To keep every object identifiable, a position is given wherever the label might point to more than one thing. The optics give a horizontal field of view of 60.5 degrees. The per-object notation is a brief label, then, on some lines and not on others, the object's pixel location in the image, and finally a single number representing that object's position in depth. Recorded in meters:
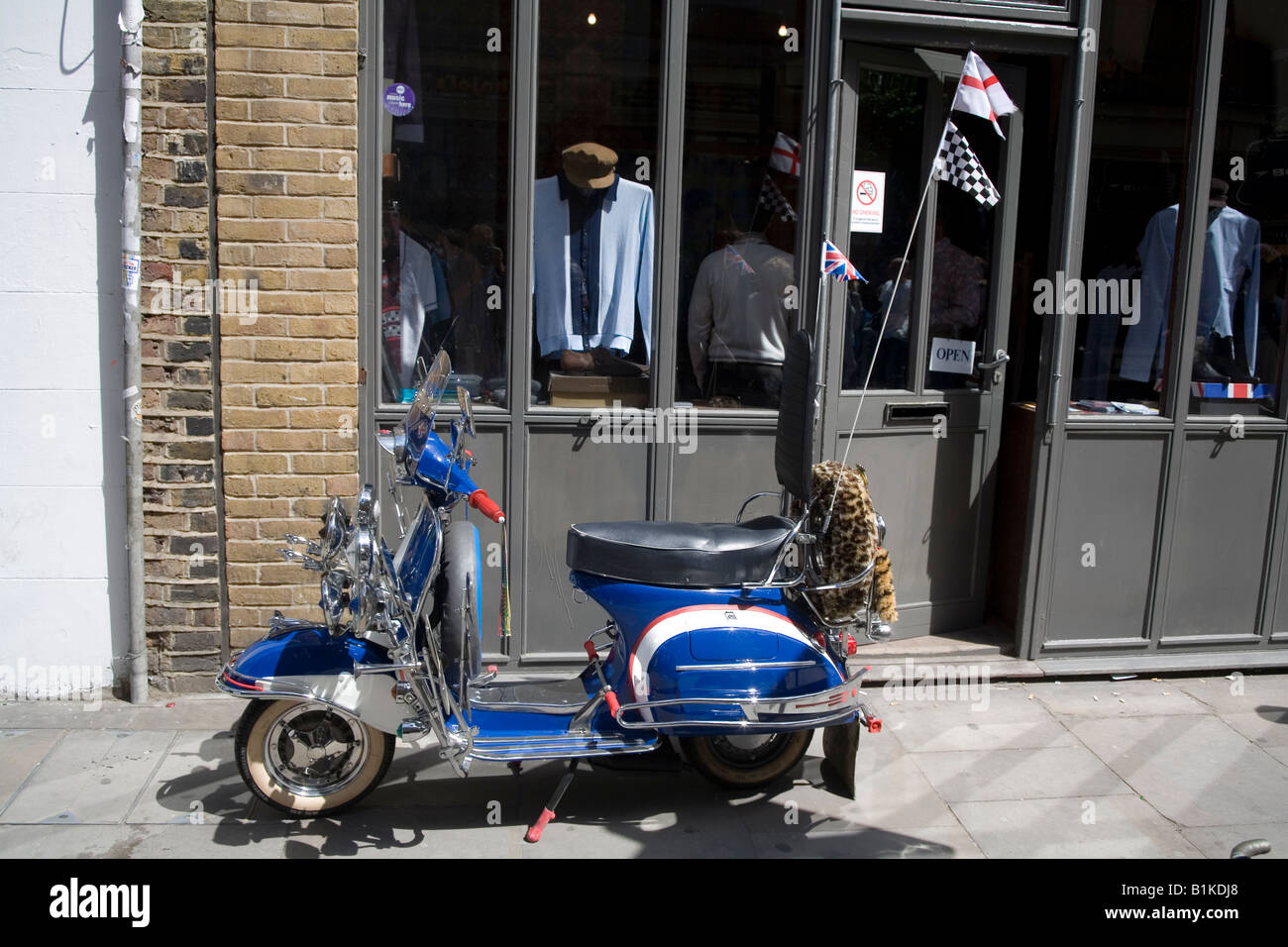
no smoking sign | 5.60
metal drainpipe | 4.74
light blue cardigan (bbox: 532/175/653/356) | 5.42
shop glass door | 5.64
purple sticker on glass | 5.18
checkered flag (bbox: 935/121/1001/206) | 5.37
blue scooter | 3.87
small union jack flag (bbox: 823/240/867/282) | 5.00
